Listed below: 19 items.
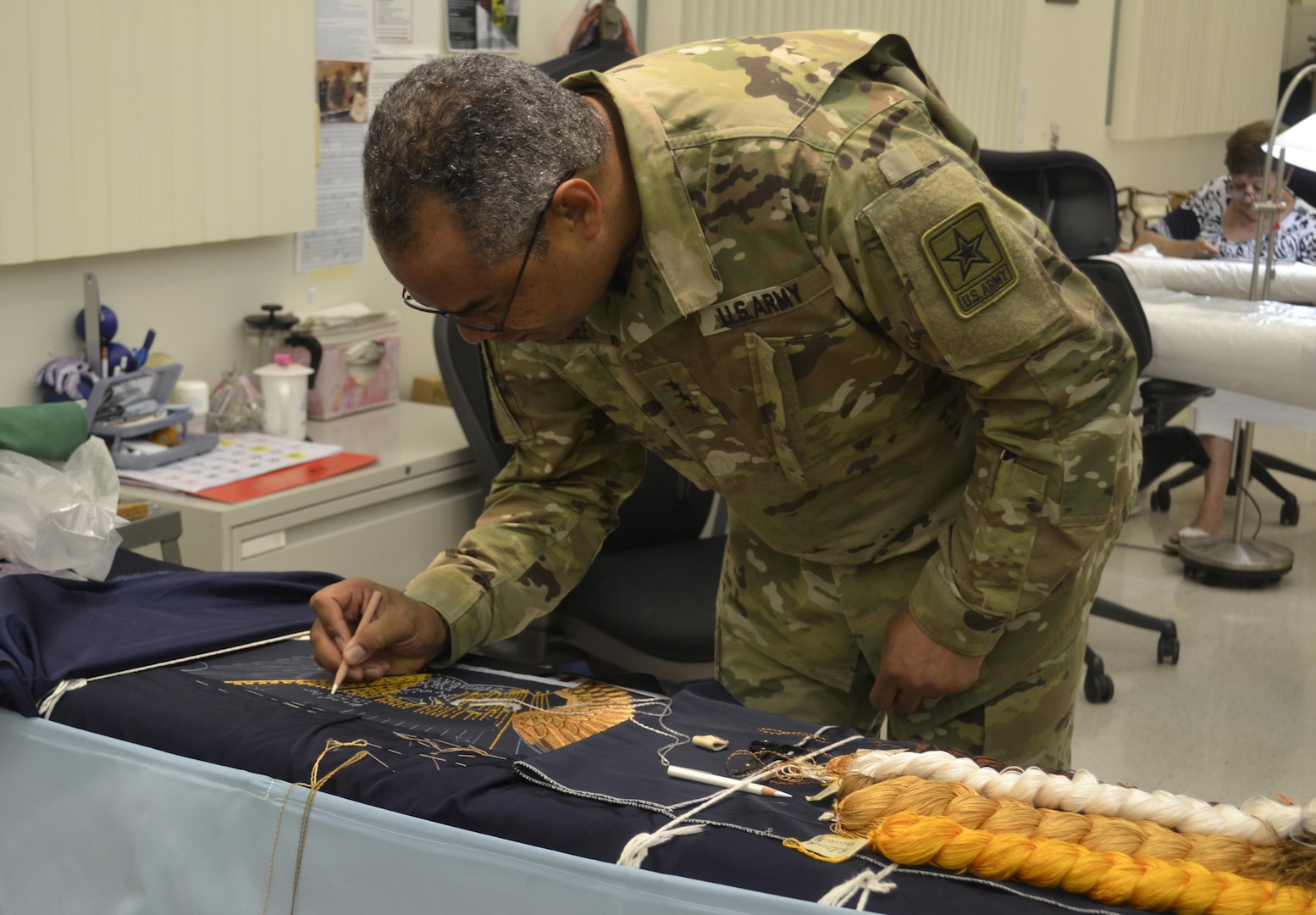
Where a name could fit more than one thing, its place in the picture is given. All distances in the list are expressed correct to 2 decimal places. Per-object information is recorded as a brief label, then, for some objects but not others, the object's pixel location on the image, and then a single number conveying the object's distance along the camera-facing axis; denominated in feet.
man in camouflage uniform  3.59
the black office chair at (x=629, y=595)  7.36
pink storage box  8.84
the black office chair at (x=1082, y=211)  10.90
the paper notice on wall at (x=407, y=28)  9.36
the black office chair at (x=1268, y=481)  15.07
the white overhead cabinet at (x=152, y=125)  6.96
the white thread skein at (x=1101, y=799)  2.86
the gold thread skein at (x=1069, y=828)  2.78
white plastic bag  4.77
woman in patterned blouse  13.83
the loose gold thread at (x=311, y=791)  3.29
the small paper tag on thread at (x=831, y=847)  2.88
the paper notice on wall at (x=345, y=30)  8.86
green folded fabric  4.99
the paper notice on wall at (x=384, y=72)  9.41
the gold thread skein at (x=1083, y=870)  2.66
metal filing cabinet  6.71
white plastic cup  8.25
